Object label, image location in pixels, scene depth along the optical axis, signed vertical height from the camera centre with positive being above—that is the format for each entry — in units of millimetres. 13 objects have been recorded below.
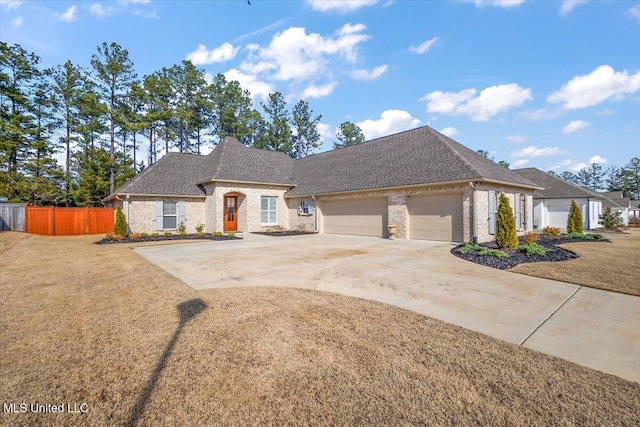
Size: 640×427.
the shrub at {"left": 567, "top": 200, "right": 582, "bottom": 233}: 15070 -500
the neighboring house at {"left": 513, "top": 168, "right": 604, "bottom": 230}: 22969 +713
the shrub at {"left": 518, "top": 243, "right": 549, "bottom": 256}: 8898 -1185
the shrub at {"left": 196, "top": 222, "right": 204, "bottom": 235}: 17309 -841
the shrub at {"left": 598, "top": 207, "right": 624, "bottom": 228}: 22859 -652
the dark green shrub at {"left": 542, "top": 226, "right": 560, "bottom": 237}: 14148 -1003
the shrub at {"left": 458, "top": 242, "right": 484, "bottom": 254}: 9469 -1203
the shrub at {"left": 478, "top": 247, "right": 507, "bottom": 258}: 8573 -1236
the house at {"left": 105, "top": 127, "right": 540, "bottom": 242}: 12695 +1214
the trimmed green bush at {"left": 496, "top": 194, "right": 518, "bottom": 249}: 9852 -577
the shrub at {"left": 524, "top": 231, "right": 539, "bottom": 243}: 10537 -975
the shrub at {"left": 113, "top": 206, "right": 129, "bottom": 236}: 14836 -420
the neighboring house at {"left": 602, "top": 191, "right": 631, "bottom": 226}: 30791 +591
